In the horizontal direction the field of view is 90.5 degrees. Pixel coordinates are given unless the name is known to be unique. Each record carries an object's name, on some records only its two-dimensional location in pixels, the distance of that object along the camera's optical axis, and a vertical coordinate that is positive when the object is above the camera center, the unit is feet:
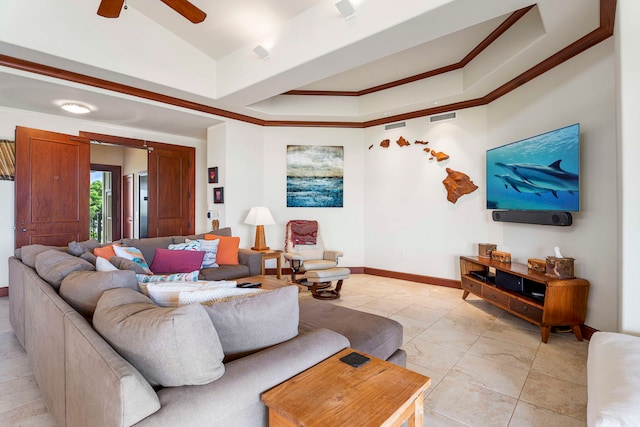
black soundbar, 9.93 -0.11
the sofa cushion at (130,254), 9.68 -1.24
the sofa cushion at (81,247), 8.93 -0.97
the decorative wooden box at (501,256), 11.76 -1.60
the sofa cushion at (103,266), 5.98 -0.97
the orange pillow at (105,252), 9.18 -1.09
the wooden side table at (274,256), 14.42 -1.91
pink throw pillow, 11.34 -1.70
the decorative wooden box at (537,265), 10.06 -1.67
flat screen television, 9.58 +1.42
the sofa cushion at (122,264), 6.58 -1.04
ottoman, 12.93 -2.65
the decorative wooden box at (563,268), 9.34 -1.60
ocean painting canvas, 18.11 +2.19
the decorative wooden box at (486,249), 12.92 -1.43
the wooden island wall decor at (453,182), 14.69 +1.53
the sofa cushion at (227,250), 13.03 -1.47
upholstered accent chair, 14.06 -1.79
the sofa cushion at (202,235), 12.89 -0.88
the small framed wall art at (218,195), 16.46 +1.04
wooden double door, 13.35 +1.23
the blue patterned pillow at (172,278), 6.06 -1.24
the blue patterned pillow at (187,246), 12.01 -1.20
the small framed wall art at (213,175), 16.79 +2.11
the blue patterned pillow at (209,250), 12.41 -1.43
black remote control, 8.26 -1.90
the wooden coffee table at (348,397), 3.17 -2.01
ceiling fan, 7.48 +5.03
